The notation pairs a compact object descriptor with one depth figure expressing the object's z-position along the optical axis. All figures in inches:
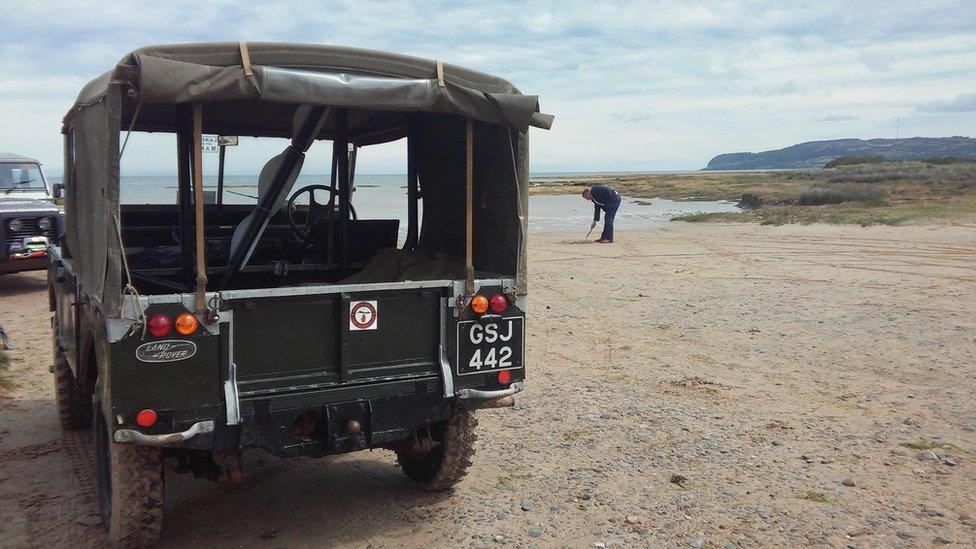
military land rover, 141.9
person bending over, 783.1
